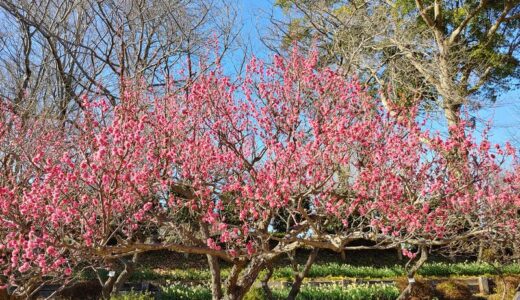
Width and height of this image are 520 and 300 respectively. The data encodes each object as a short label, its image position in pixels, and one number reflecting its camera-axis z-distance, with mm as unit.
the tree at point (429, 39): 11938
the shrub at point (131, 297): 7770
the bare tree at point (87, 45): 8641
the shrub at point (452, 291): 10015
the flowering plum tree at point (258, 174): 4809
